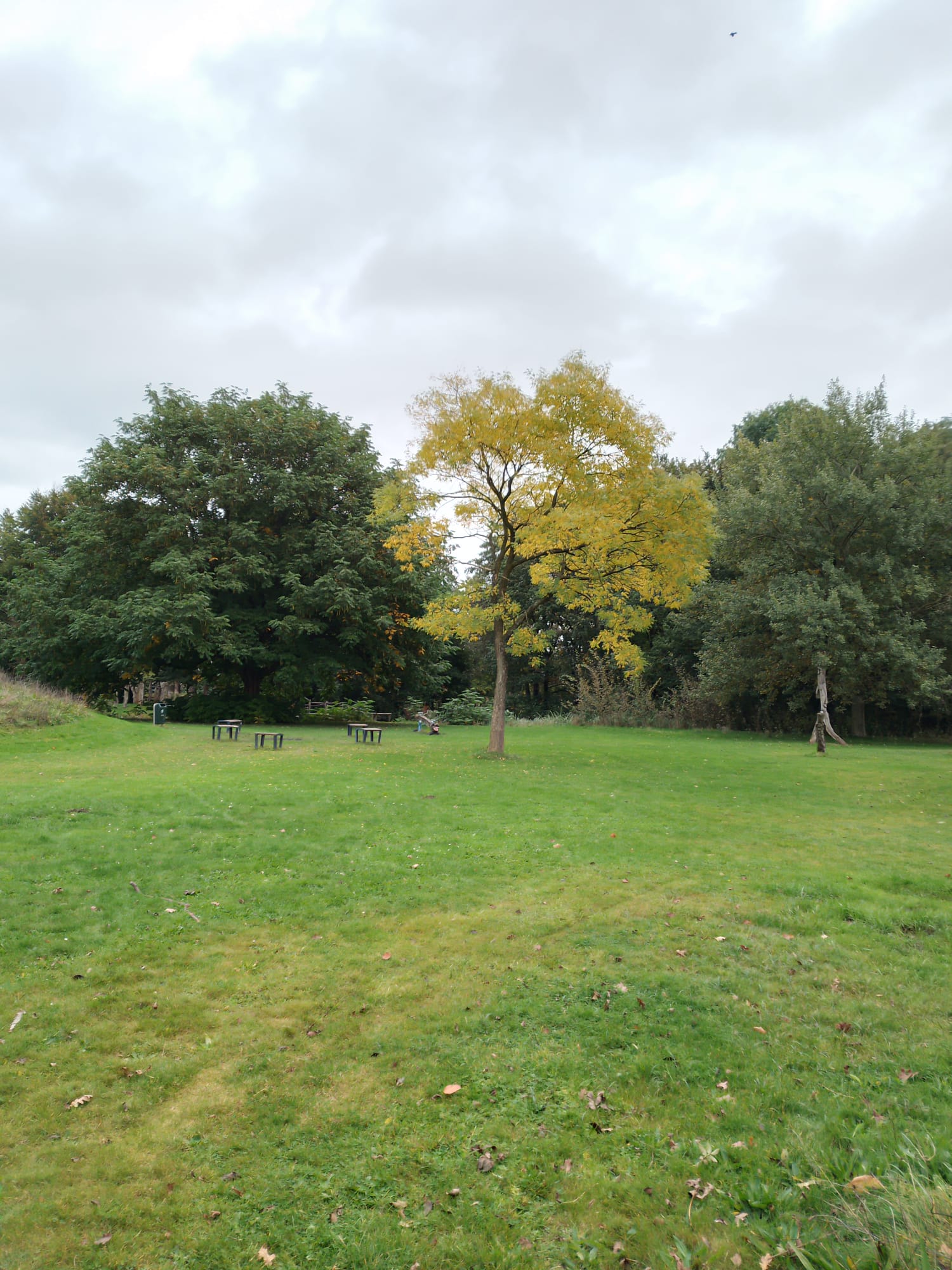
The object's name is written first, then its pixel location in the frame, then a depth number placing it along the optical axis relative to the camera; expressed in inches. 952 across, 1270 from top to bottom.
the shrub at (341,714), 1196.5
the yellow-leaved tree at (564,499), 629.6
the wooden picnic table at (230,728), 827.4
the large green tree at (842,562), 987.3
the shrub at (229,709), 1126.4
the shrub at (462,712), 1337.4
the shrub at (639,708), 1243.8
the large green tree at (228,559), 1068.5
